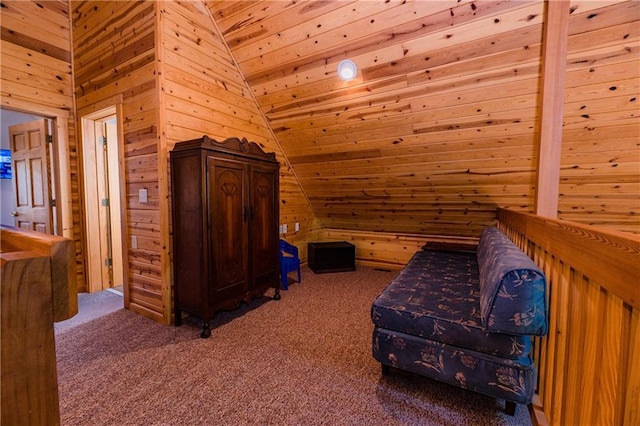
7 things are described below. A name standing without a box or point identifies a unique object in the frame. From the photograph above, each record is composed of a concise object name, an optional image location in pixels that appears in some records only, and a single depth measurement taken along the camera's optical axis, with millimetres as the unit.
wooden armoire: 2154
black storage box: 4016
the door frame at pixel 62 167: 2914
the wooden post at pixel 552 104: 1802
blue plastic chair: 3305
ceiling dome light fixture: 2424
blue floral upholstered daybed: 1259
